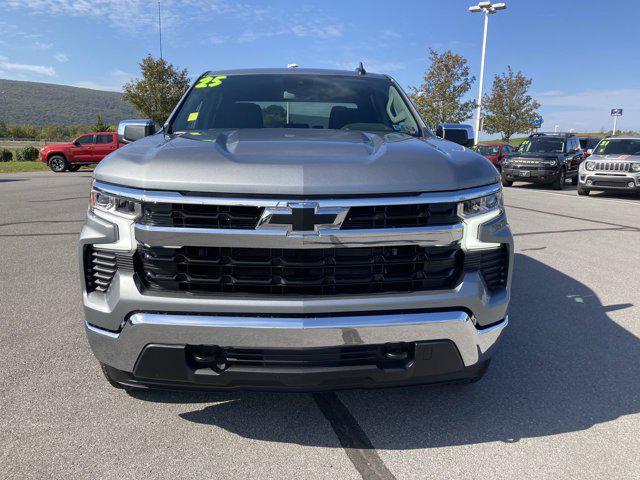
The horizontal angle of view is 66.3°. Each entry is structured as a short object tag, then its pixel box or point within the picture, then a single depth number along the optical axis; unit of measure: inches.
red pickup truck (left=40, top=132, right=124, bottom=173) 939.3
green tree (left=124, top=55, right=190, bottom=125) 1563.7
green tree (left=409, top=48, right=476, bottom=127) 1386.6
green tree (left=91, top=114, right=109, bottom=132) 2196.1
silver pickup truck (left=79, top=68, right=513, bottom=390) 77.7
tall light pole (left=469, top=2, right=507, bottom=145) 1264.8
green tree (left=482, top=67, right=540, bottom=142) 1697.8
